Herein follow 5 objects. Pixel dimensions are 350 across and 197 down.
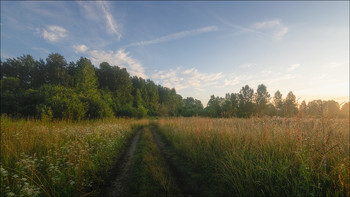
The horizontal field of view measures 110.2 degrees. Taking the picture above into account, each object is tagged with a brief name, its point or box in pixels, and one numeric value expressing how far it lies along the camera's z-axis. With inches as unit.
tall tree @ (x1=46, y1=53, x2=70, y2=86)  1626.5
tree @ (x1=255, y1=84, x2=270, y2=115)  1519.4
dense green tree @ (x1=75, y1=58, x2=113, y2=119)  735.7
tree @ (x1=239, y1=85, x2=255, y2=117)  1525.6
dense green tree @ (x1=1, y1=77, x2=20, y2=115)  895.9
